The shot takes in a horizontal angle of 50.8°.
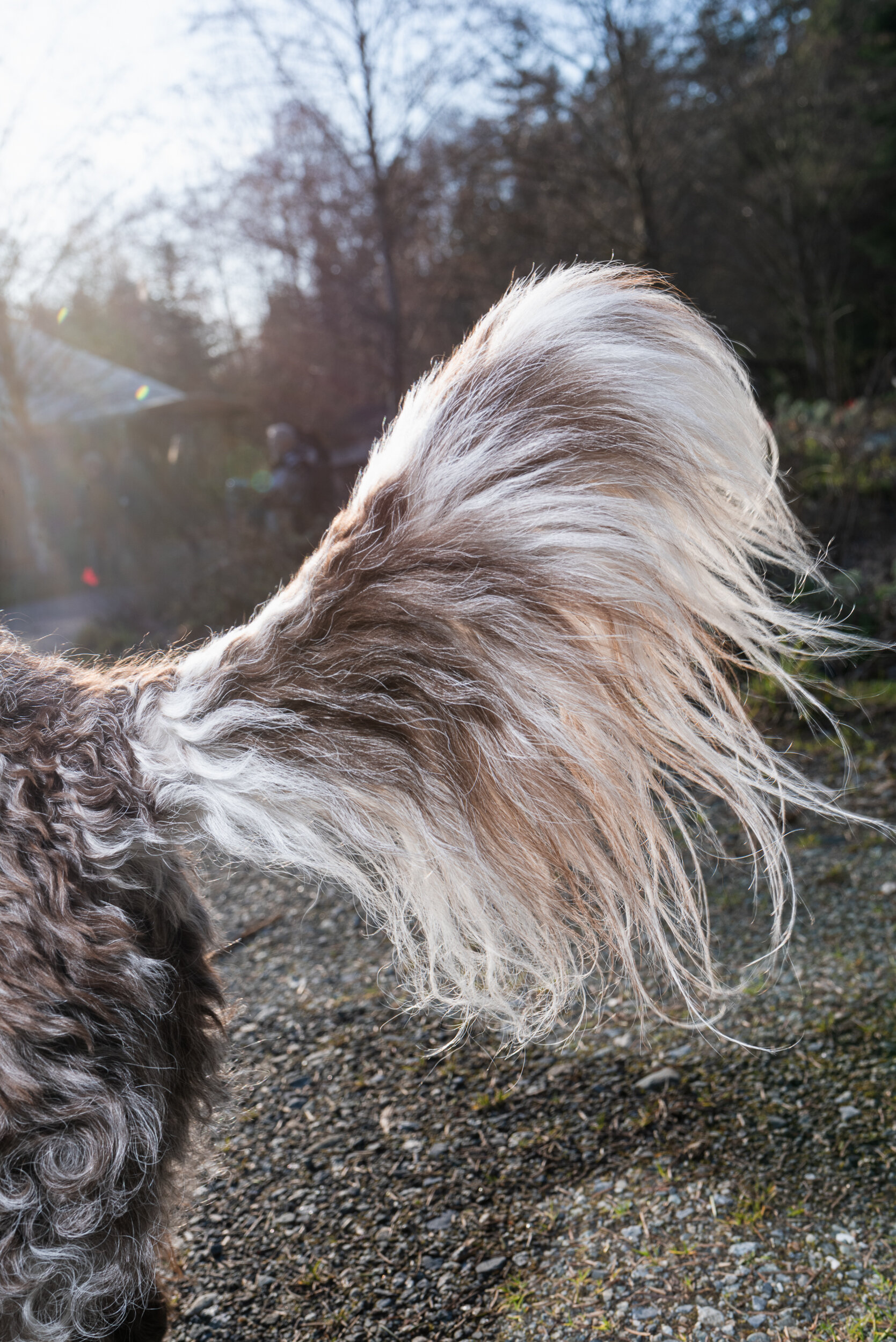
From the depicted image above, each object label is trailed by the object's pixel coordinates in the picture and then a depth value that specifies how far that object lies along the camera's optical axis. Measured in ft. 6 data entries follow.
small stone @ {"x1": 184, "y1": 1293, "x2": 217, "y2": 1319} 6.78
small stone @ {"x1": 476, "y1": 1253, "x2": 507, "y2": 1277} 6.66
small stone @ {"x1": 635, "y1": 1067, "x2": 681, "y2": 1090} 8.25
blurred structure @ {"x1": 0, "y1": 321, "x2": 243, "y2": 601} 34.83
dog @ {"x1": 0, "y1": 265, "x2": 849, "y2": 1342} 4.66
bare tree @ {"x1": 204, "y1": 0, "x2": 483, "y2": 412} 26.40
